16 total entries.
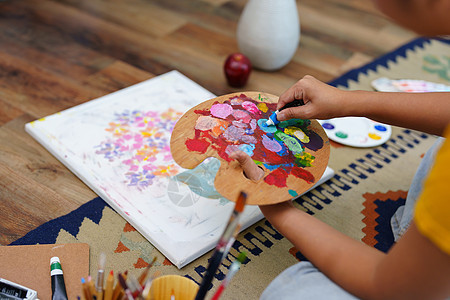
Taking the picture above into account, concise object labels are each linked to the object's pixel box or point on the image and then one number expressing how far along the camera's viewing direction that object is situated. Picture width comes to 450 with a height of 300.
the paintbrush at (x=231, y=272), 0.61
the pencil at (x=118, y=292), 0.68
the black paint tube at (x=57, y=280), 0.86
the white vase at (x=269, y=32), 1.64
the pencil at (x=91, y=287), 0.65
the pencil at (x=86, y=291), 0.66
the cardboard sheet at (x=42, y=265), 0.88
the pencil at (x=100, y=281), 0.66
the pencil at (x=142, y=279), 0.67
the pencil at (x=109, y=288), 0.65
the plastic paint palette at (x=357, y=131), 1.42
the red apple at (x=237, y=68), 1.56
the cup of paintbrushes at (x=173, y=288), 0.72
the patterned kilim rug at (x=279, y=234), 0.98
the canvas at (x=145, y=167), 1.04
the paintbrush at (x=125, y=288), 0.61
